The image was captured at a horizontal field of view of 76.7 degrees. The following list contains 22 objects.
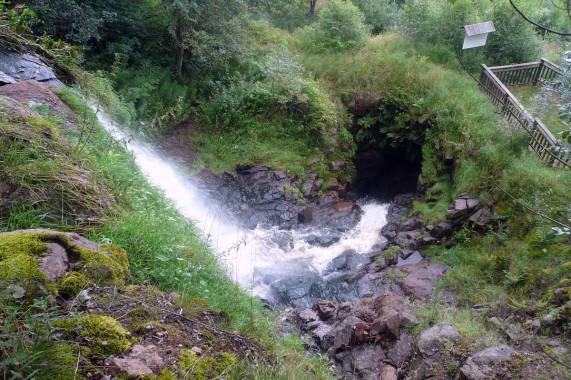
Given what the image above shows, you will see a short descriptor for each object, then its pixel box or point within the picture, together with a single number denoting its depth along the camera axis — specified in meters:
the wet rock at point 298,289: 6.62
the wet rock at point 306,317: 5.76
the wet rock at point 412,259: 7.60
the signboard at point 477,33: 10.48
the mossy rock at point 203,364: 2.09
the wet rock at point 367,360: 4.71
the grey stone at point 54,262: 2.34
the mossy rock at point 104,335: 2.00
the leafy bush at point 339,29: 12.66
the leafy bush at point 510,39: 11.86
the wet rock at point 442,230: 7.66
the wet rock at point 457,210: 7.54
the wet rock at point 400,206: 9.50
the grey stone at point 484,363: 3.61
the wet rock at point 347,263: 7.67
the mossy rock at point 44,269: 2.15
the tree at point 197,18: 8.80
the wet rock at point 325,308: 5.95
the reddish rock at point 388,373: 4.49
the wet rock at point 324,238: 8.31
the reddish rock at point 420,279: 6.49
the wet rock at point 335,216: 8.95
